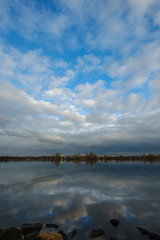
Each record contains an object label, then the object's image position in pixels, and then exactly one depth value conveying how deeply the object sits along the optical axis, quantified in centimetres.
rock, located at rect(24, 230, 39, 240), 978
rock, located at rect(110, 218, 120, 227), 1259
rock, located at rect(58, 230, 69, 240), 1019
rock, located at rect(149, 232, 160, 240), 1028
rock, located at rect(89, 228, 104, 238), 1066
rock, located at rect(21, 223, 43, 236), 1119
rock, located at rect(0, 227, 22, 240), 925
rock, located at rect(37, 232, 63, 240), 927
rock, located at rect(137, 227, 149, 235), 1108
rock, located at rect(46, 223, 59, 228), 1200
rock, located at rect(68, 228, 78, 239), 1056
